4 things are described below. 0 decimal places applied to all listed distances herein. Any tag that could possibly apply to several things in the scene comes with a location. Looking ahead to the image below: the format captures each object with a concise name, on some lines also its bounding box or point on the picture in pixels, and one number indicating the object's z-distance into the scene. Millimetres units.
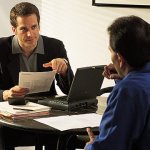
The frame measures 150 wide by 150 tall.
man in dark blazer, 3874
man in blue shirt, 2042
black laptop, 3326
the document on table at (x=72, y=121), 2878
